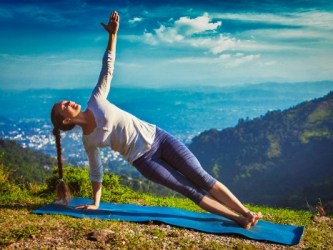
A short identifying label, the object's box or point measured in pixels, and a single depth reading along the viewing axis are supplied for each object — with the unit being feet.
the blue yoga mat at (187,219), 17.47
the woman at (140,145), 17.28
